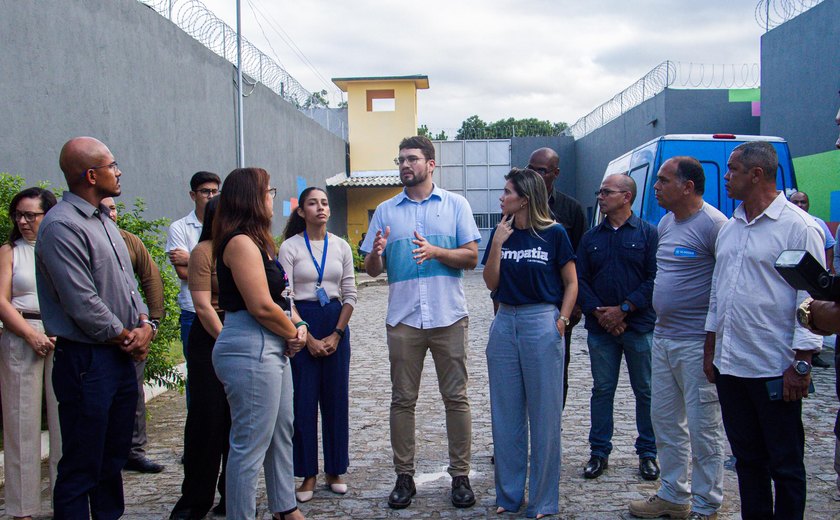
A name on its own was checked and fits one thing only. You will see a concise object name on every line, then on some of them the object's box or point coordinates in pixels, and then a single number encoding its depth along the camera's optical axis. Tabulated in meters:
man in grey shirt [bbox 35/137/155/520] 3.42
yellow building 28.39
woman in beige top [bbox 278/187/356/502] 4.69
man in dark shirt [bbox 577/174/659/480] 4.96
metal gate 30.02
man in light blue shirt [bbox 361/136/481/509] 4.58
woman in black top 3.58
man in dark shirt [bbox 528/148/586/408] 5.49
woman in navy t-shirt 4.27
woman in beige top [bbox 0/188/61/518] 4.21
